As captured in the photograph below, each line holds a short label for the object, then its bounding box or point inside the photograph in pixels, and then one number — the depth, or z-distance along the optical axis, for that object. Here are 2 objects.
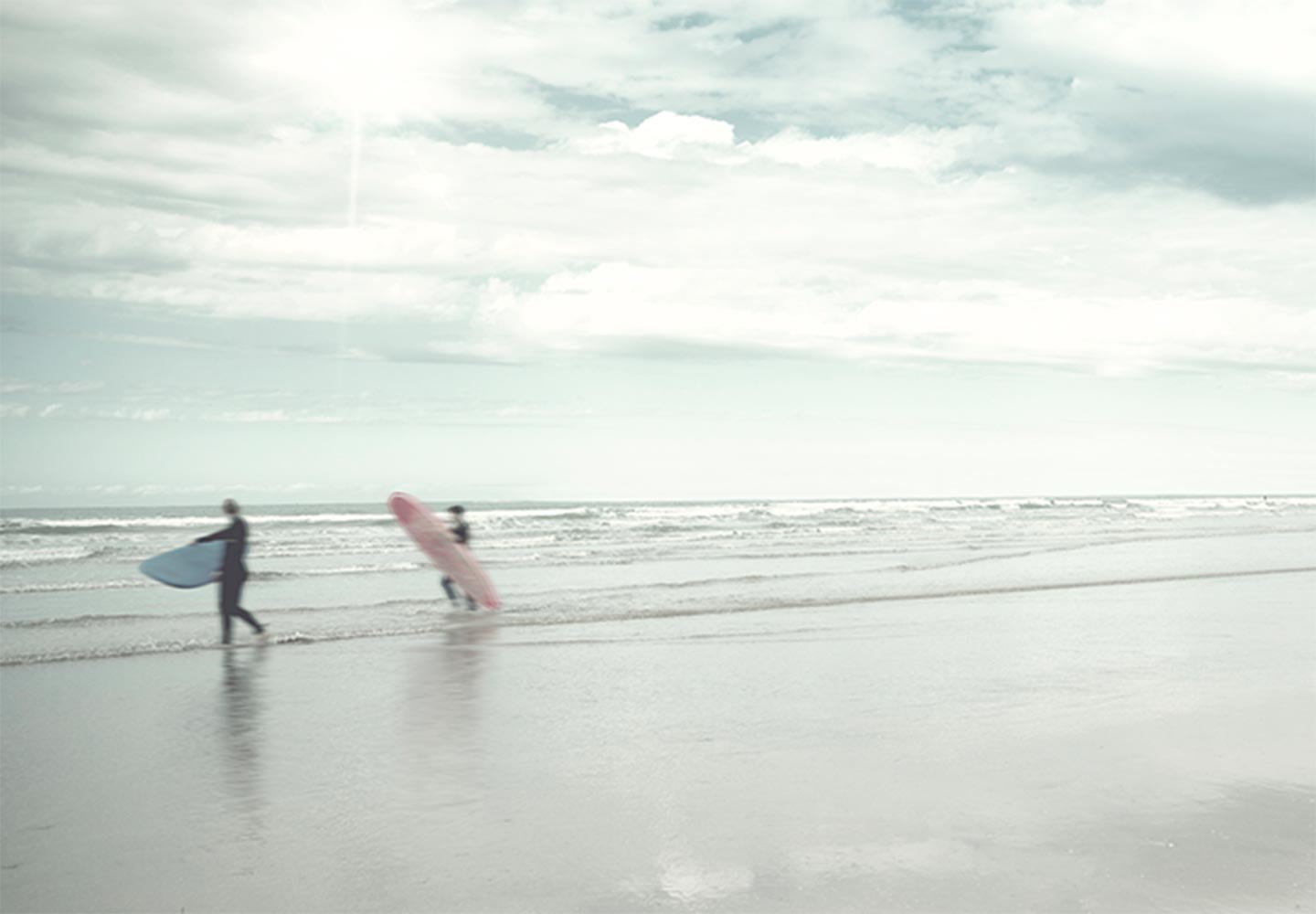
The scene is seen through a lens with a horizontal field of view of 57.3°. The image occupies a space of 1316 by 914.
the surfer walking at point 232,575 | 15.20
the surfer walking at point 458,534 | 19.56
